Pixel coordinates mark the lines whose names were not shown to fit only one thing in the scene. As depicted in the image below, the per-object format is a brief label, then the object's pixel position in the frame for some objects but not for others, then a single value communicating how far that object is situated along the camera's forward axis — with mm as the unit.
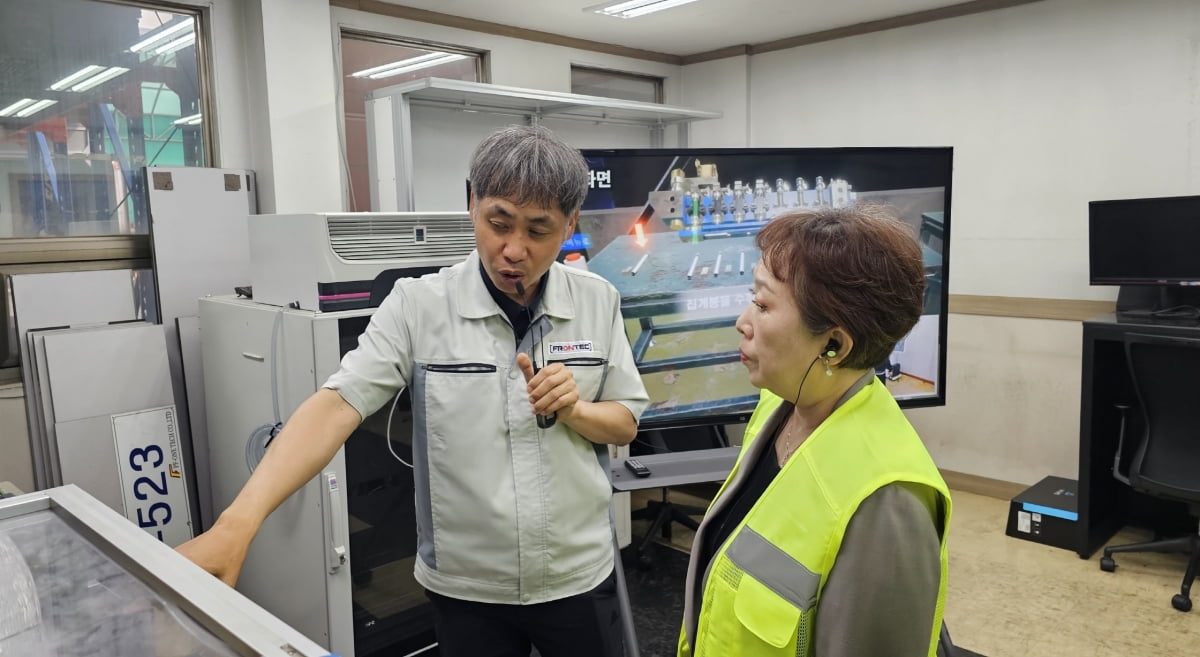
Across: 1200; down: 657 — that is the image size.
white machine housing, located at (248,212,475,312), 2238
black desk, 3520
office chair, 3127
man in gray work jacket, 1317
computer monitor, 3461
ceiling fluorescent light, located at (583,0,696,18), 4098
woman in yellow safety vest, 902
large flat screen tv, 2664
